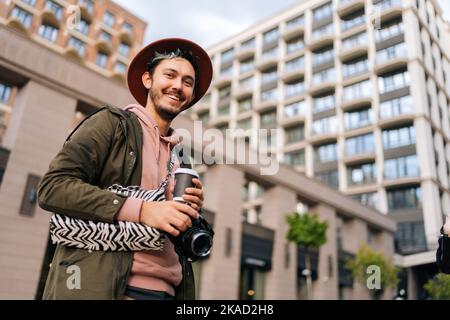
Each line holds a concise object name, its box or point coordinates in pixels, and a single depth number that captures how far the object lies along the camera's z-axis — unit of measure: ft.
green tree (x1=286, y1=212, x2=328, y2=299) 64.13
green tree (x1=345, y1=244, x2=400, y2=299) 68.90
